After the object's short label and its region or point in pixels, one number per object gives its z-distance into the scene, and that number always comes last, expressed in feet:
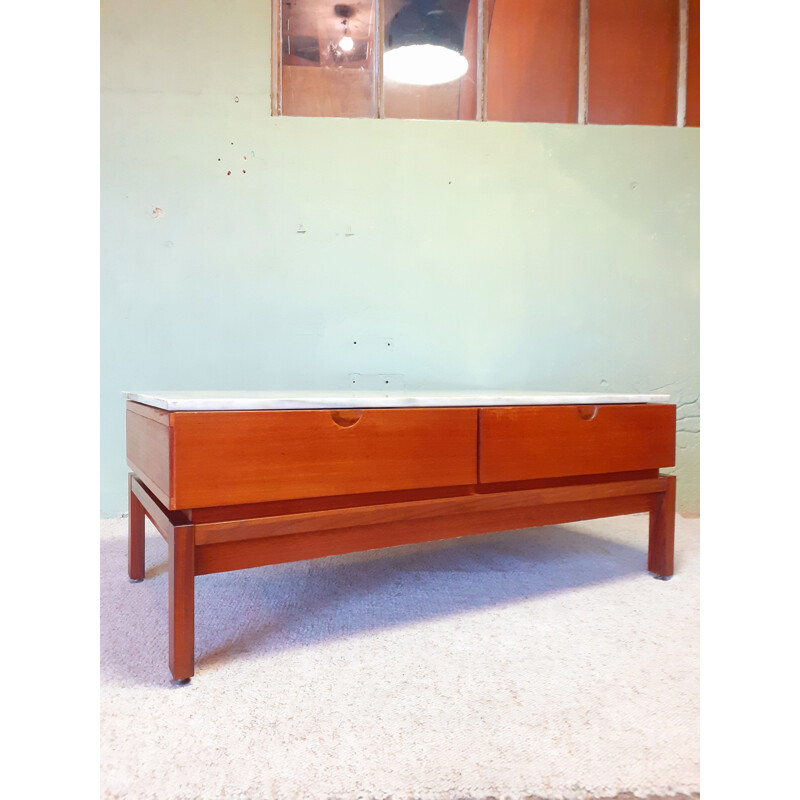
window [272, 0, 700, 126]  5.98
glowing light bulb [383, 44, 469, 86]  6.09
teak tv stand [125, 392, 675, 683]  2.81
